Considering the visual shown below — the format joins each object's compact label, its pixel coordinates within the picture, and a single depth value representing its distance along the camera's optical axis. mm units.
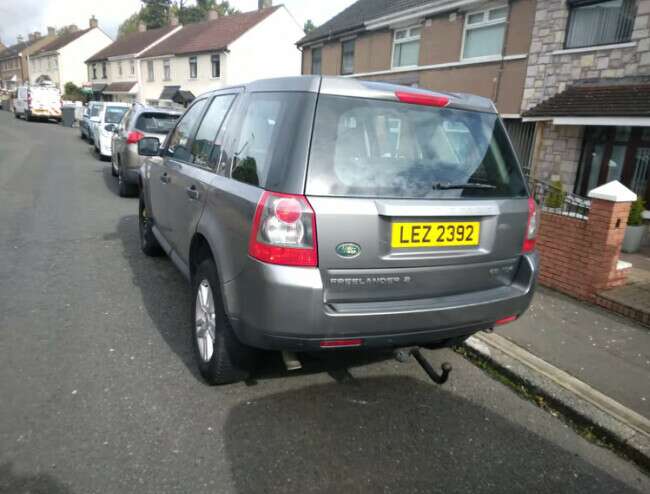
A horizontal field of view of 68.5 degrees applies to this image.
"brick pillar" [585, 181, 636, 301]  4914
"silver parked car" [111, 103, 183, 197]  9275
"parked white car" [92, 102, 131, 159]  15656
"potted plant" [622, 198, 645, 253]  8273
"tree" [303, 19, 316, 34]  84138
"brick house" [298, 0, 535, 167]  13031
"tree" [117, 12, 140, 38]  75812
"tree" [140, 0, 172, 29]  67562
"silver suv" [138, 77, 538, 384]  2418
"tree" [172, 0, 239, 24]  66875
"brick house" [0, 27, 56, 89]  70062
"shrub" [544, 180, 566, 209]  5965
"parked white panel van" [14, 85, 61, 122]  35031
